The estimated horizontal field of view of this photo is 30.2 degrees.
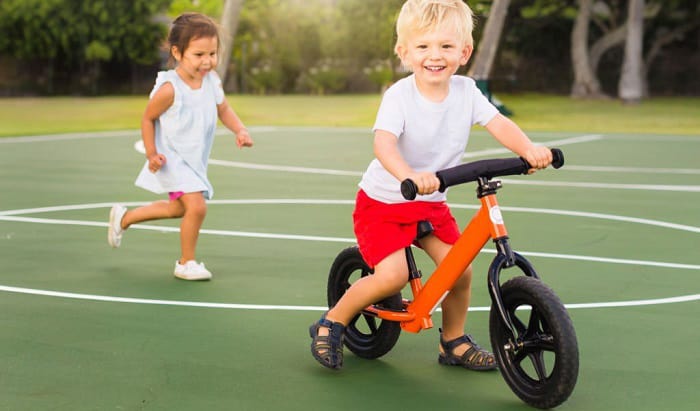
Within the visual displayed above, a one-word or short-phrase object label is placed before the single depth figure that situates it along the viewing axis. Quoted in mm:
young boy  5059
